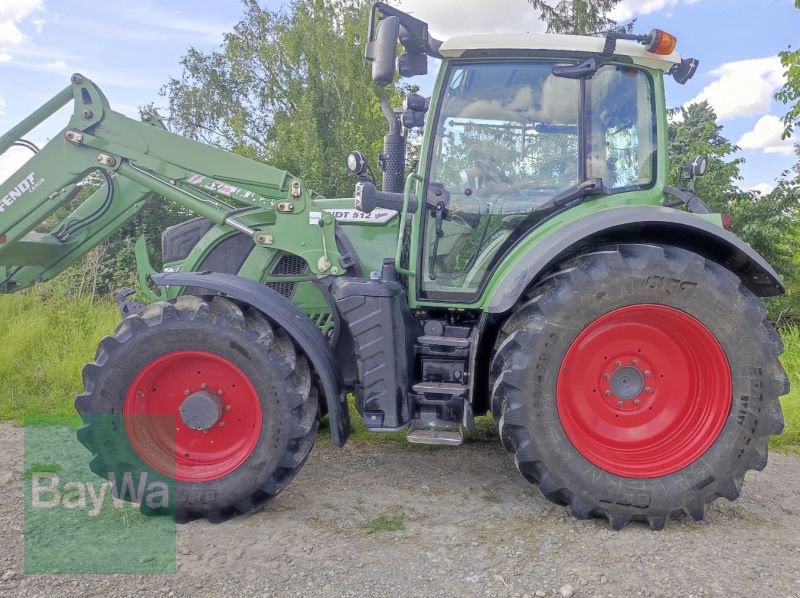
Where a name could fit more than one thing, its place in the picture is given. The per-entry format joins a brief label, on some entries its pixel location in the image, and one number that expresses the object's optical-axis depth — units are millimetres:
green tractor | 3059
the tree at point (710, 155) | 12484
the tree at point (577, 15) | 15930
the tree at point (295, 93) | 16844
